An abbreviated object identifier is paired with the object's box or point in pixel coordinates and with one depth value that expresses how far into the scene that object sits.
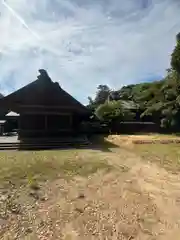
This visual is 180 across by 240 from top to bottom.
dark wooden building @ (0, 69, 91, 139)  11.26
